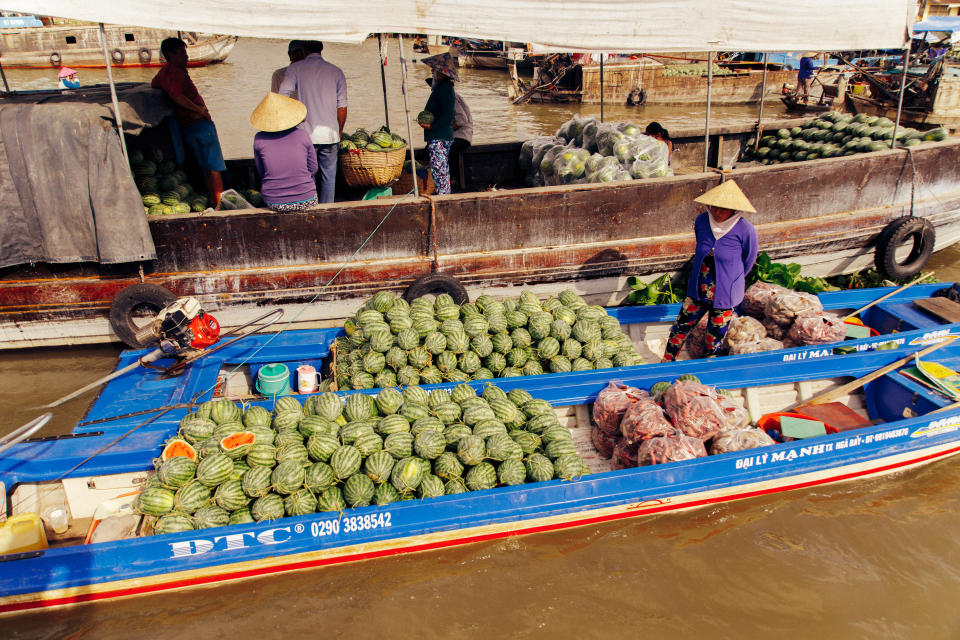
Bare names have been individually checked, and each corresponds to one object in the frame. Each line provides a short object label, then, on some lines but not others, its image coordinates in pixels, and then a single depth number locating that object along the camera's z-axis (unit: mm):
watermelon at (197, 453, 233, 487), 3873
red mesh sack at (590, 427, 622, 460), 4924
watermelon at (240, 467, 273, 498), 3857
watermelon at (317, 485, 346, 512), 3896
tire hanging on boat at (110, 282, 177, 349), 6098
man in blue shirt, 22636
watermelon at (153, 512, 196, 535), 3713
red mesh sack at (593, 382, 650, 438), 4828
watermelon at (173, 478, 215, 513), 3811
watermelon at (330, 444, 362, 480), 3941
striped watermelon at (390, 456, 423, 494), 3977
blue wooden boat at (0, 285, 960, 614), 3670
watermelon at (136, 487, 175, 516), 3801
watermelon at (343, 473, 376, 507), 3922
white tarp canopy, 4984
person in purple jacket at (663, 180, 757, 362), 5414
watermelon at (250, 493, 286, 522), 3816
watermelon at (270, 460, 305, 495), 3846
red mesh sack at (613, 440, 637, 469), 4676
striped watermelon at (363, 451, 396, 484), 3996
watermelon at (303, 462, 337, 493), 3893
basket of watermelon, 7117
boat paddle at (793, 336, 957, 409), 5355
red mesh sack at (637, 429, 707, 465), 4422
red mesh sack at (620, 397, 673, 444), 4520
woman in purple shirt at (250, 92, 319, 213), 5906
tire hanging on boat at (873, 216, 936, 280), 7754
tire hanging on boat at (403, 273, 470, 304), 6434
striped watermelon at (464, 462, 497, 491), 4086
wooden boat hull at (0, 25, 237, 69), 31156
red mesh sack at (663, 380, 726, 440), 4570
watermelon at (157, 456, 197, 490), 3883
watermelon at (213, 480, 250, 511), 3850
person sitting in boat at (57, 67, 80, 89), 13828
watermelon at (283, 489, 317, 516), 3863
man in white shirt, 6480
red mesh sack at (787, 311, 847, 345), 5883
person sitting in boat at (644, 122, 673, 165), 8310
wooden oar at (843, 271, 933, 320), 6555
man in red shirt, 6586
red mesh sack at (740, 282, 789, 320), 6289
